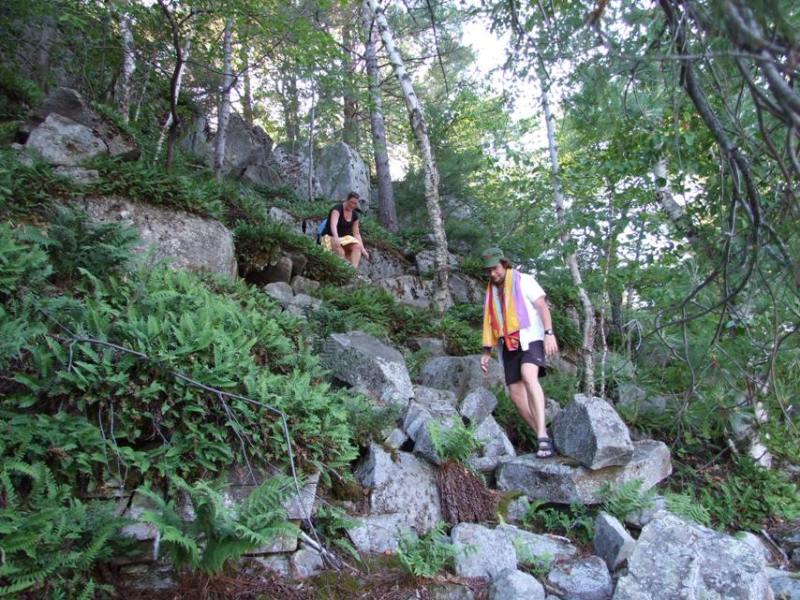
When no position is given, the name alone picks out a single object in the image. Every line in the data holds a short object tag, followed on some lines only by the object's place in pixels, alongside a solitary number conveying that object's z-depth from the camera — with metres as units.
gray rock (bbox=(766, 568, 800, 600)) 4.02
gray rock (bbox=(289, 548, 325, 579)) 3.74
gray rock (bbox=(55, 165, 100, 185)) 7.89
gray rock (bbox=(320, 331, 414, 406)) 6.13
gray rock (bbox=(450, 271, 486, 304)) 12.46
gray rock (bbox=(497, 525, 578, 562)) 4.37
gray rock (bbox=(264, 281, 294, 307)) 8.40
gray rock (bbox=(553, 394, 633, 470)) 5.44
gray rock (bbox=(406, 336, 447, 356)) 8.90
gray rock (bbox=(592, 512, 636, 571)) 4.29
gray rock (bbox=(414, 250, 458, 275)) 13.68
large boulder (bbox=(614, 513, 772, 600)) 3.34
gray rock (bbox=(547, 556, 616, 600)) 3.91
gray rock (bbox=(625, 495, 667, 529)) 5.15
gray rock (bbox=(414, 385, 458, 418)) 6.22
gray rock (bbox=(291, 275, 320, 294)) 9.49
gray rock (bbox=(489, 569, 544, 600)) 3.65
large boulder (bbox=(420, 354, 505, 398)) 7.53
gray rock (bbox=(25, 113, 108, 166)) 8.57
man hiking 5.88
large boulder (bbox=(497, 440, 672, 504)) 5.39
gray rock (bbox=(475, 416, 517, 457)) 6.07
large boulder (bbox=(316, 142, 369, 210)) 18.22
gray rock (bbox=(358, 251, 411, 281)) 13.13
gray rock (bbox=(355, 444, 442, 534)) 4.70
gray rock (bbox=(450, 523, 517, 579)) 3.98
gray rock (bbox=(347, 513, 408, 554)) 4.18
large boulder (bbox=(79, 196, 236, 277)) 7.75
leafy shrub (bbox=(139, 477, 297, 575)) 3.05
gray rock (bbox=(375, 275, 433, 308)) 11.78
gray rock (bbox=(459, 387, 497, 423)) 6.56
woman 10.62
